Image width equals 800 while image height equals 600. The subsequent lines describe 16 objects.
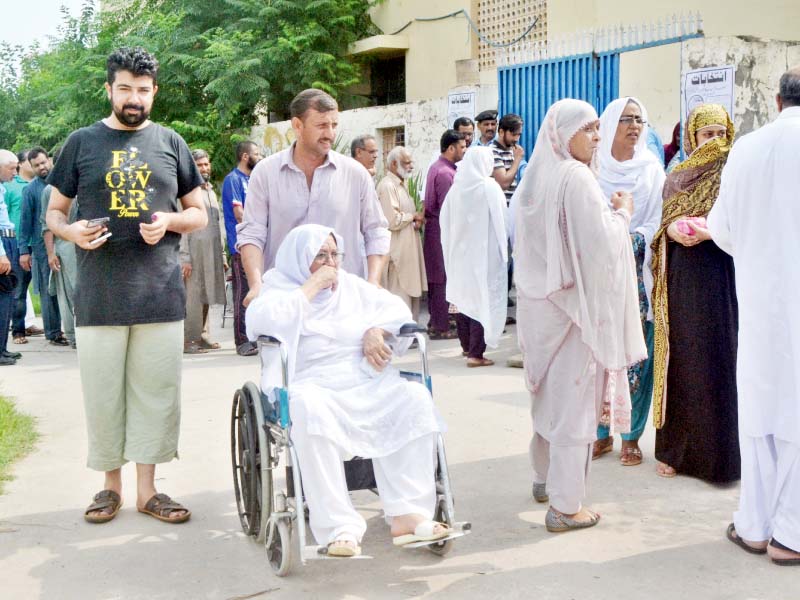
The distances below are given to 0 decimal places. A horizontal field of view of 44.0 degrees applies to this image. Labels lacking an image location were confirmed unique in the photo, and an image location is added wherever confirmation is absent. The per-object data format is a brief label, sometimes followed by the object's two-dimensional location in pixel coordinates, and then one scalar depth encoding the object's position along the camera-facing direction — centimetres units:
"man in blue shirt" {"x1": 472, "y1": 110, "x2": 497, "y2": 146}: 964
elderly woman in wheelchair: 377
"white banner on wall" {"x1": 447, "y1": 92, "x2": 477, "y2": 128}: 1190
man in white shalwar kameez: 385
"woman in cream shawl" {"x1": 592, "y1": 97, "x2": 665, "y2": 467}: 534
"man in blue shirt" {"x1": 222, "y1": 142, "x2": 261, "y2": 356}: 930
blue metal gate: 1017
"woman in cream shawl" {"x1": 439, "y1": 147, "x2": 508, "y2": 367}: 831
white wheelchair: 378
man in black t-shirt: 447
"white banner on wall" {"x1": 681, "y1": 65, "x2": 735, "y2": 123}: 883
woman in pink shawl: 426
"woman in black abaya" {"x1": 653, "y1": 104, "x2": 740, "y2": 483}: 491
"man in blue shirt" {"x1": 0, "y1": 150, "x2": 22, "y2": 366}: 894
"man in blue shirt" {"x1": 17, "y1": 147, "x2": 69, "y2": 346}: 990
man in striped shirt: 901
